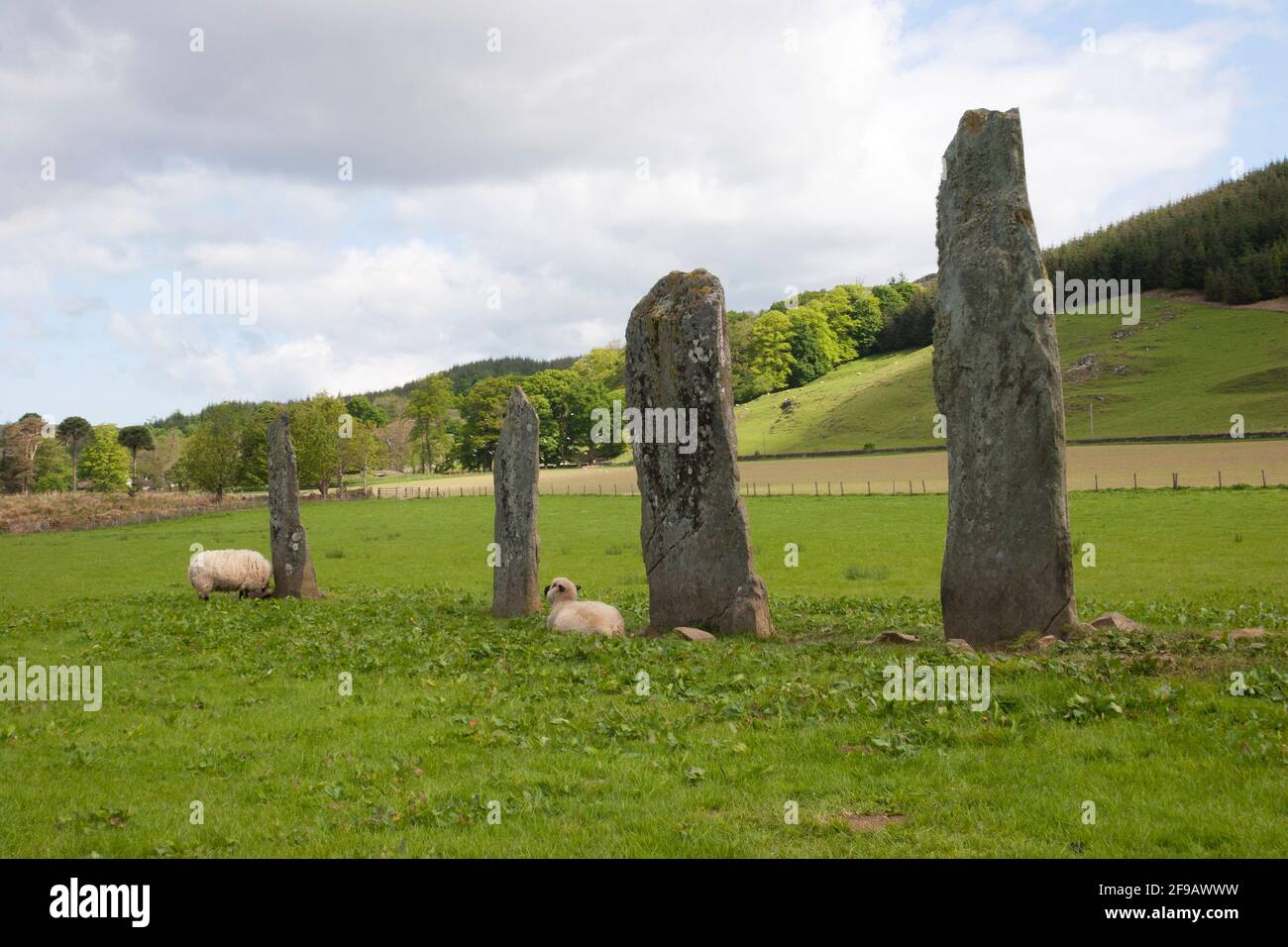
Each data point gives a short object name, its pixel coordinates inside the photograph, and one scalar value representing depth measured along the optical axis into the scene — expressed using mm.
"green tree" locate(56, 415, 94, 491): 135875
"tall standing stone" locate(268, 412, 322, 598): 26641
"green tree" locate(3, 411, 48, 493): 119375
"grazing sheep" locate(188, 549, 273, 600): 26734
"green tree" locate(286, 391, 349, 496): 96438
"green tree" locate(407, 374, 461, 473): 148375
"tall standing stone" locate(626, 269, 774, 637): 17750
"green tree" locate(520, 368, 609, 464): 134000
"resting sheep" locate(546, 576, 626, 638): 17719
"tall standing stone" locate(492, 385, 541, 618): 21766
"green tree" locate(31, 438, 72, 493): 127688
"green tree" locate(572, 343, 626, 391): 179500
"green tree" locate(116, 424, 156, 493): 151000
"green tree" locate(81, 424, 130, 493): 132625
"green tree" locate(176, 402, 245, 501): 100438
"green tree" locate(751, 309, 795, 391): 175750
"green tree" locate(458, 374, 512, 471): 137250
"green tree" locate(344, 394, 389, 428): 177400
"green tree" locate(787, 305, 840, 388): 177125
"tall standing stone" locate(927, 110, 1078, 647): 14914
